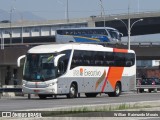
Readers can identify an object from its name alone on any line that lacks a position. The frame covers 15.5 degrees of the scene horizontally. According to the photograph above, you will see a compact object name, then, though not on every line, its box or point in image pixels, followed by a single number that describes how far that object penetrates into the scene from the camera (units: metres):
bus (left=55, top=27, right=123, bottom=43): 89.40
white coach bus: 35.69
